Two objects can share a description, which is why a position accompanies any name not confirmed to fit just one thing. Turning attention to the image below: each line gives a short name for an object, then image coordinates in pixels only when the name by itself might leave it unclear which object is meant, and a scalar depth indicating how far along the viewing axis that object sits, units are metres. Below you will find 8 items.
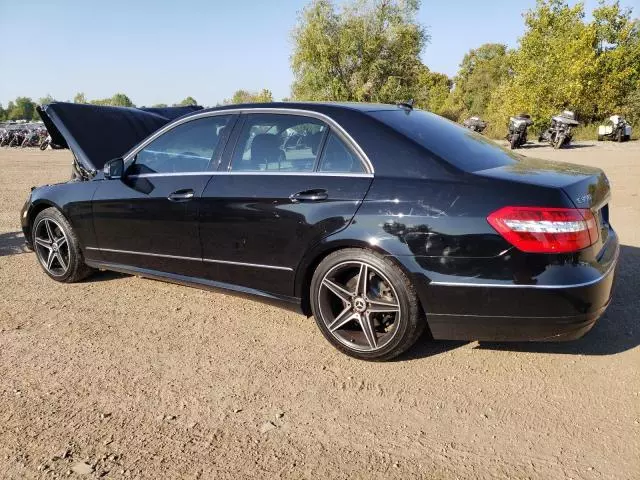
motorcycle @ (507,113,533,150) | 22.25
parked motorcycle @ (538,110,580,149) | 22.12
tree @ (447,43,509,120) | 53.97
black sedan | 2.94
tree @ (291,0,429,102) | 38.78
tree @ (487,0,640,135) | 30.95
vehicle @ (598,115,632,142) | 26.92
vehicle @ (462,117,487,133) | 30.05
